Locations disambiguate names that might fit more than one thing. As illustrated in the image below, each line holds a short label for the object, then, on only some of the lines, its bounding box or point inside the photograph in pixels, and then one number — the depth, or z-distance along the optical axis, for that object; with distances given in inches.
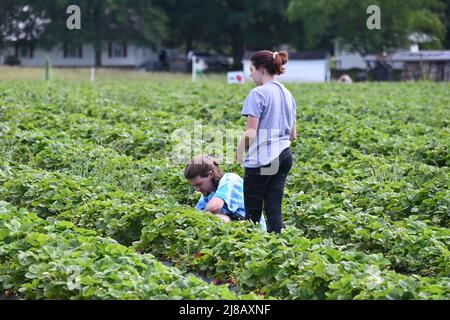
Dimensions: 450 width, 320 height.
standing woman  542.6
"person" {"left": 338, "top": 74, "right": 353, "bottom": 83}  3123.5
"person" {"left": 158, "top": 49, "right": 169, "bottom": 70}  5280.5
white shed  4104.3
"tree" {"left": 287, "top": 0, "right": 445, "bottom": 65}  4493.1
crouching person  587.8
